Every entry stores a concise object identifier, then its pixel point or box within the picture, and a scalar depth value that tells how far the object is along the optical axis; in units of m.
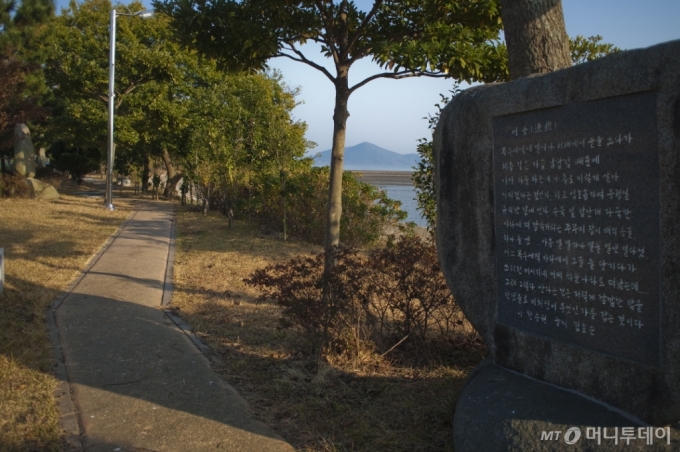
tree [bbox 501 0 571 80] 4.85
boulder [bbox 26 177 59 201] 21.61
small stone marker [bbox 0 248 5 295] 7.56
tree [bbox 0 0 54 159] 18.75
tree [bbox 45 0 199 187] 23.69
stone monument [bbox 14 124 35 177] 23.97
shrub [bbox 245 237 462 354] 5.28
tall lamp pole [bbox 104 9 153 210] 19.81
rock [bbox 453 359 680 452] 3.21
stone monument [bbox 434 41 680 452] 3.15
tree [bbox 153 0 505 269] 5.93
